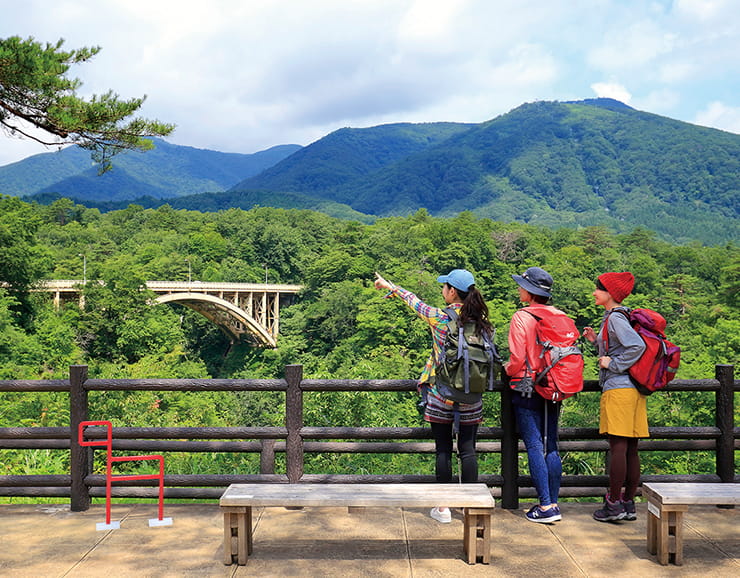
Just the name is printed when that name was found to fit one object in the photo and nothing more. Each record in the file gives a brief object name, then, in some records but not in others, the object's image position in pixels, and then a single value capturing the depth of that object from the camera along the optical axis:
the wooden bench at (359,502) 2.99
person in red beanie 3.47
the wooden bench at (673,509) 3.04
